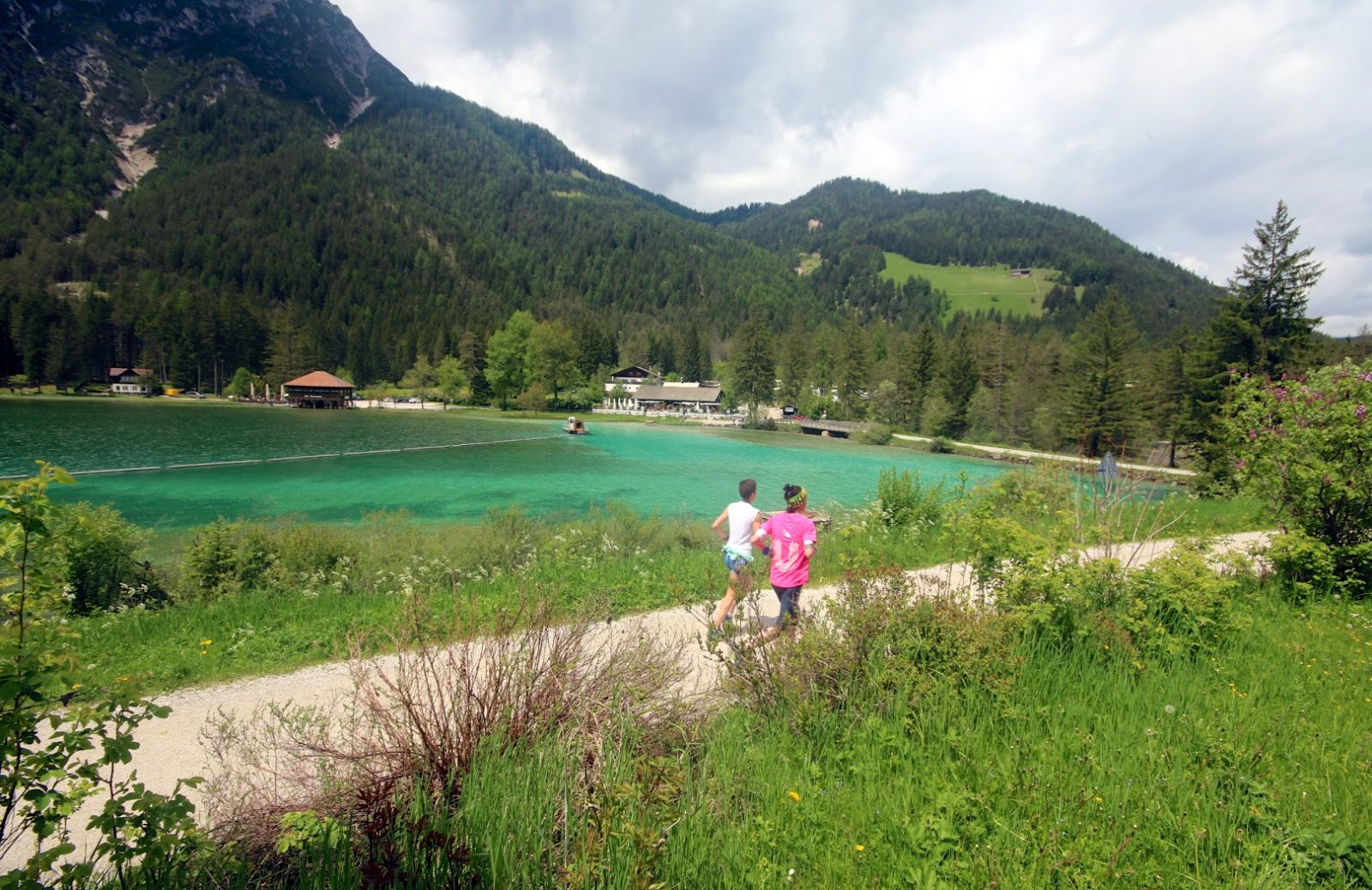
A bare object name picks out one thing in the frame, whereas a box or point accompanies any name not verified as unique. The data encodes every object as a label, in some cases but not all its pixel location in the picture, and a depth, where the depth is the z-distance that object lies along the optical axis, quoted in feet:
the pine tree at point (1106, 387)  150.00
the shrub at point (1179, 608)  16.44
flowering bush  22.29
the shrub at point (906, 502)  44.16
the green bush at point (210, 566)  28.53
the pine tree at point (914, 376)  227.81
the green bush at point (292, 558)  29.78
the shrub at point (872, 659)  13.32
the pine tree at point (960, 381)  203.41
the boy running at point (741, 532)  22.68
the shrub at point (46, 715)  5.78
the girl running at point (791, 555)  20.44
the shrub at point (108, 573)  26.86
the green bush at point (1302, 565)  22.38
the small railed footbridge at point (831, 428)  217.56
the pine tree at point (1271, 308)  89.97
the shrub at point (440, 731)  9.51
